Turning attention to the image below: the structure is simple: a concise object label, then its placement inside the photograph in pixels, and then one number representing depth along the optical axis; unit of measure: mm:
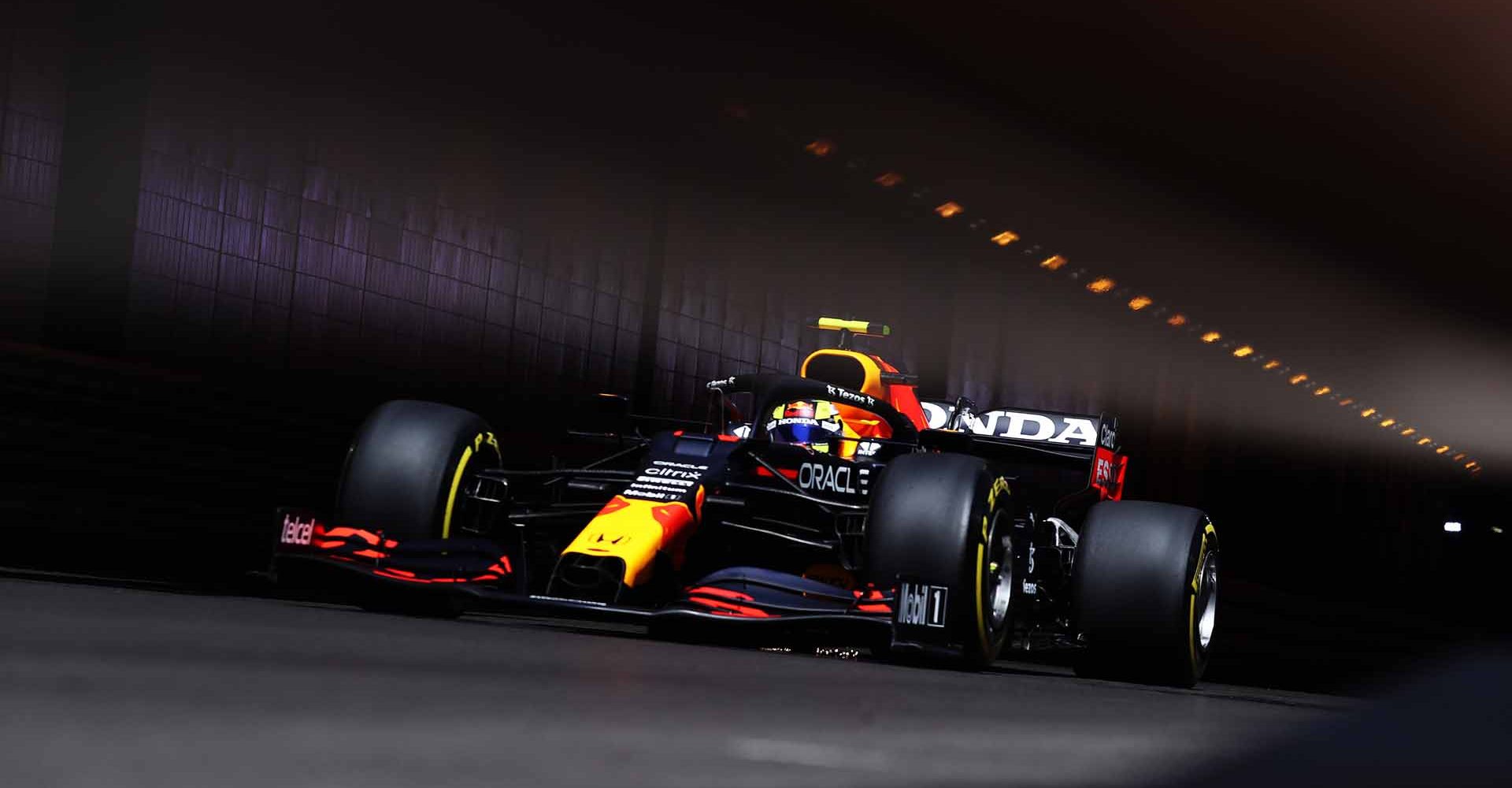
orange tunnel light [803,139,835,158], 36312
